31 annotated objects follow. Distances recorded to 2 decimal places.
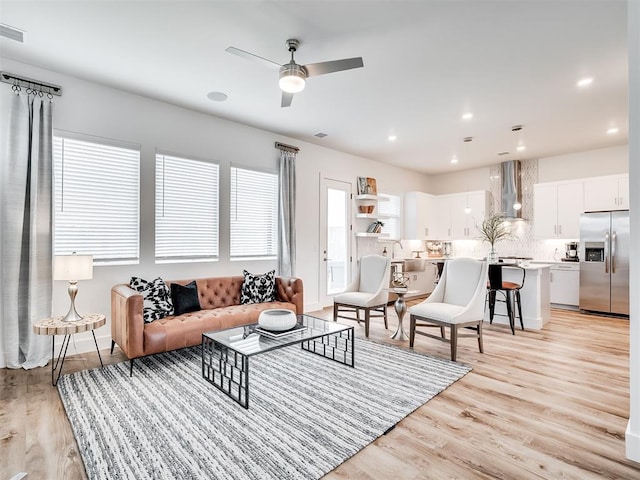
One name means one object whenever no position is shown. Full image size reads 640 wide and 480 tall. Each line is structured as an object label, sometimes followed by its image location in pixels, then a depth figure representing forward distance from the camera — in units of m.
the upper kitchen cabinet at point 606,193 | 5.82
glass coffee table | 2.63
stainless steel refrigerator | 5.52
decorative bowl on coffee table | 3.04
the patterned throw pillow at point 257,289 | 4.38
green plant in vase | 7.23
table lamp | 2.95
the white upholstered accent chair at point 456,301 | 3.50
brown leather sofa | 3.09
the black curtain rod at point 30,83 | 3.19
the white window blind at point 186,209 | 4.23
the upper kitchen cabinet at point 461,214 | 7.62
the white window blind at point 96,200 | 3.54
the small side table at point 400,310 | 4.25
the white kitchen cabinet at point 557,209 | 6.32
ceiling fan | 2.60
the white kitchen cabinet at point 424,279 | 7.47
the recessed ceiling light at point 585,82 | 3.59
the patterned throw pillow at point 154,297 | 3.44
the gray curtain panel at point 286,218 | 5.34
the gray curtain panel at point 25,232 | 3.18
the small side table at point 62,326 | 2.83
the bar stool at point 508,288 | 4.58
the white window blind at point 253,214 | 4.94
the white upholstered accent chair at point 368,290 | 4.40
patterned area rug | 1.89
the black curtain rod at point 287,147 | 5.37
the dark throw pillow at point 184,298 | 3.77
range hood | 7.15
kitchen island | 4.75
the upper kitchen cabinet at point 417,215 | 7.78
